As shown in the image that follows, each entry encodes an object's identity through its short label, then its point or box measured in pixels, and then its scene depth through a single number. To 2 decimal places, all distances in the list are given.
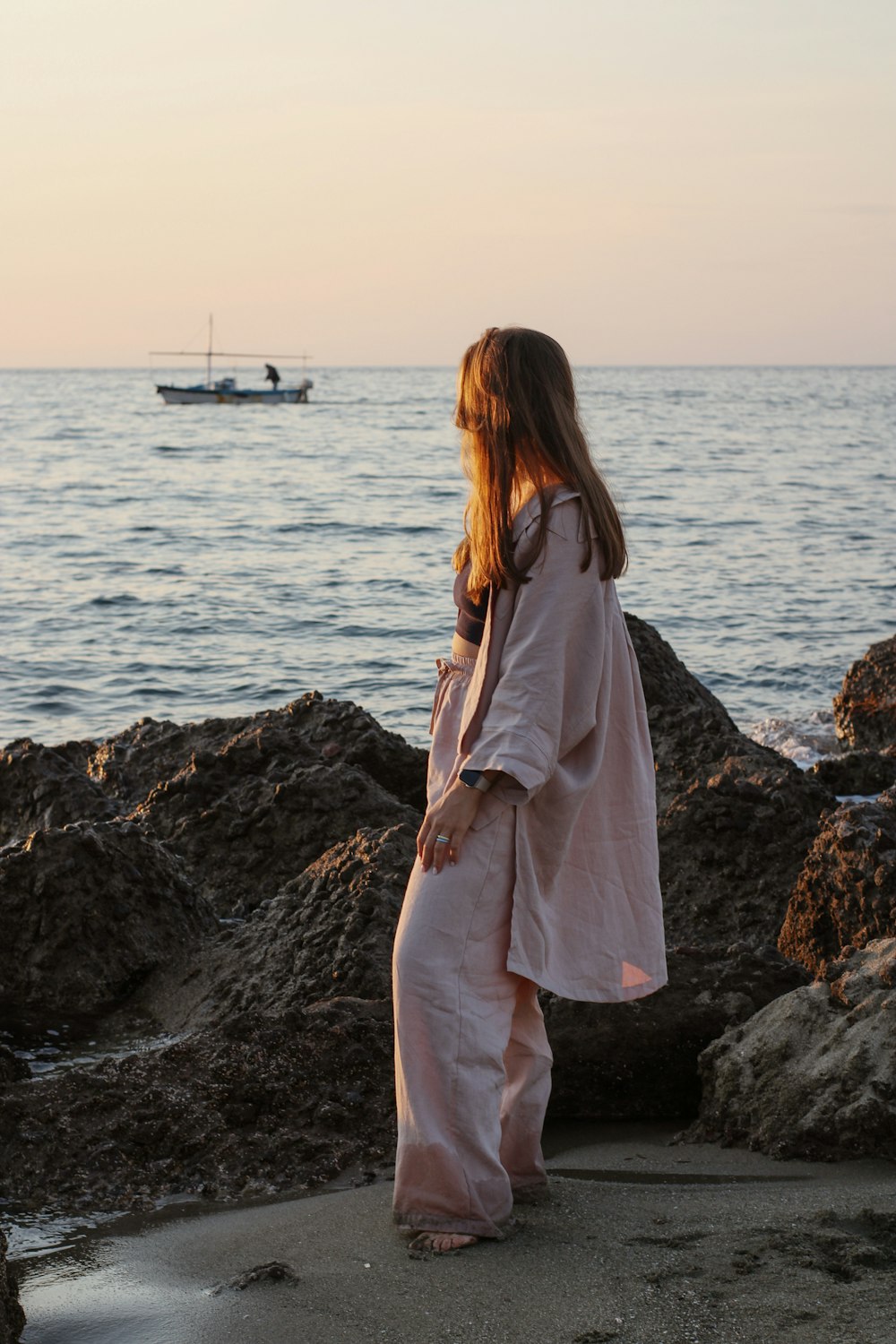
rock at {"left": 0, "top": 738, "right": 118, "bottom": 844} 6.46
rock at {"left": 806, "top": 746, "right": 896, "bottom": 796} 7.90
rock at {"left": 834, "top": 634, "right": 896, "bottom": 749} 10.76
